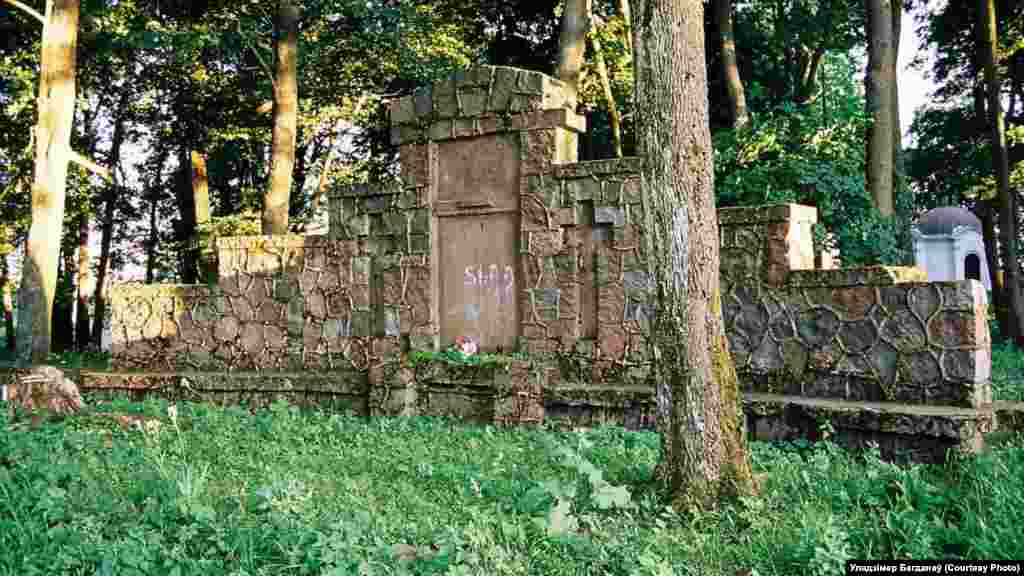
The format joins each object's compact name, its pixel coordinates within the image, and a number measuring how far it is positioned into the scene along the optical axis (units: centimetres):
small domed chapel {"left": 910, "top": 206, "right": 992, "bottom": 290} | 3250
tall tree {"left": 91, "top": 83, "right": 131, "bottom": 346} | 2052
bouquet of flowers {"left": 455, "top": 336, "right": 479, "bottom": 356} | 898
